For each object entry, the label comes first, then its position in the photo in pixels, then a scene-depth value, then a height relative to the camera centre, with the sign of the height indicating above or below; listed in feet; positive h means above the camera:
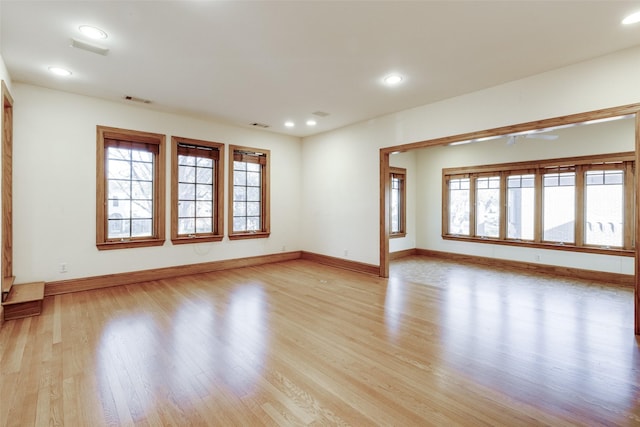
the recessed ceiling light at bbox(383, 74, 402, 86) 12.14 +5.54
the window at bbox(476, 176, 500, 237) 22.35 +0.52
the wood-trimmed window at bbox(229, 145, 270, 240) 19.99 +1.45
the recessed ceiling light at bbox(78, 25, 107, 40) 9.01 +5.53
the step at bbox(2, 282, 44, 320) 10.84 -3.30
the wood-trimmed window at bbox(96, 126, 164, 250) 15.11 +1.30
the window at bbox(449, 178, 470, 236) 23.93 +0.62
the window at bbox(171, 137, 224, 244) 17.48 +1.38
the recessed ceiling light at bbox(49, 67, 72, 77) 11.81 +5.64
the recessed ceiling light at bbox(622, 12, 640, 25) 8.29 +5.47
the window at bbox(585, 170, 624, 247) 17.44 +0.36
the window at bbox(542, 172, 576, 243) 19.02 +0.44
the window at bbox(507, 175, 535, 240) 20.71 +0.54
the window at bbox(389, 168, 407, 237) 25.14 +0.64
